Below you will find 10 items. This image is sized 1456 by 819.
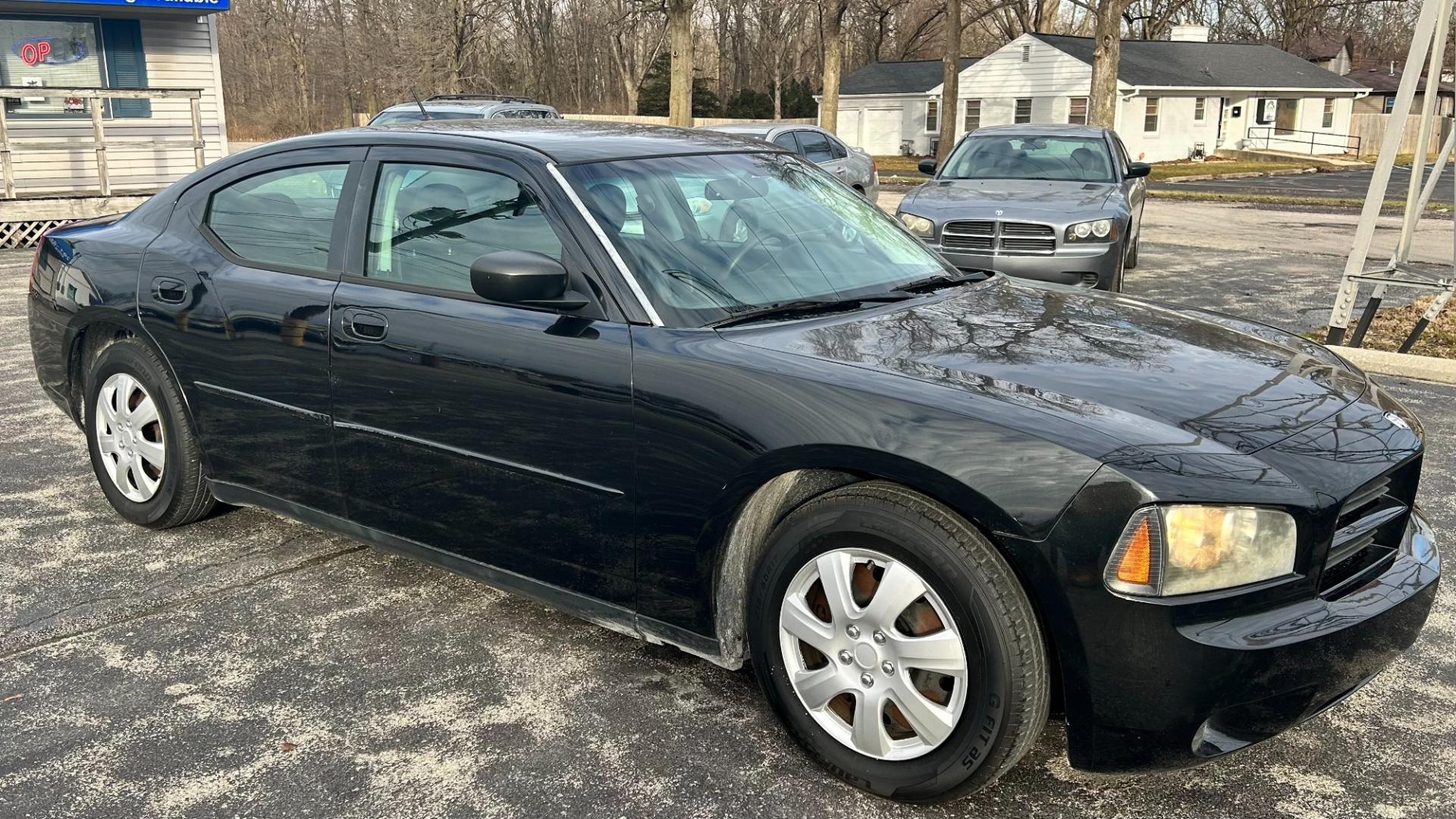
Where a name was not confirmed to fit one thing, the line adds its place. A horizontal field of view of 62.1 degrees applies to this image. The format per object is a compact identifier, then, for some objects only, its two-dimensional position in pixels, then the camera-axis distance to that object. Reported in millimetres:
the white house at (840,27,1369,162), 43656
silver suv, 16375
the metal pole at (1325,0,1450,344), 8078
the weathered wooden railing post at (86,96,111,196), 16312
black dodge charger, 2654
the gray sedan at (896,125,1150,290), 9820
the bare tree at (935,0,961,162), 36188
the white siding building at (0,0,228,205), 18297
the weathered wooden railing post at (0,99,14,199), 15508
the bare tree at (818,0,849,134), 33625
